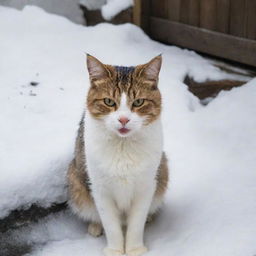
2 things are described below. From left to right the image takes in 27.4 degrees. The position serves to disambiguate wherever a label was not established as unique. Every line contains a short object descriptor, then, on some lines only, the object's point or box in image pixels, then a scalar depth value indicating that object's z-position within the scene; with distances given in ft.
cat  8.47
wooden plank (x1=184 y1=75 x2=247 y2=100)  14.33
